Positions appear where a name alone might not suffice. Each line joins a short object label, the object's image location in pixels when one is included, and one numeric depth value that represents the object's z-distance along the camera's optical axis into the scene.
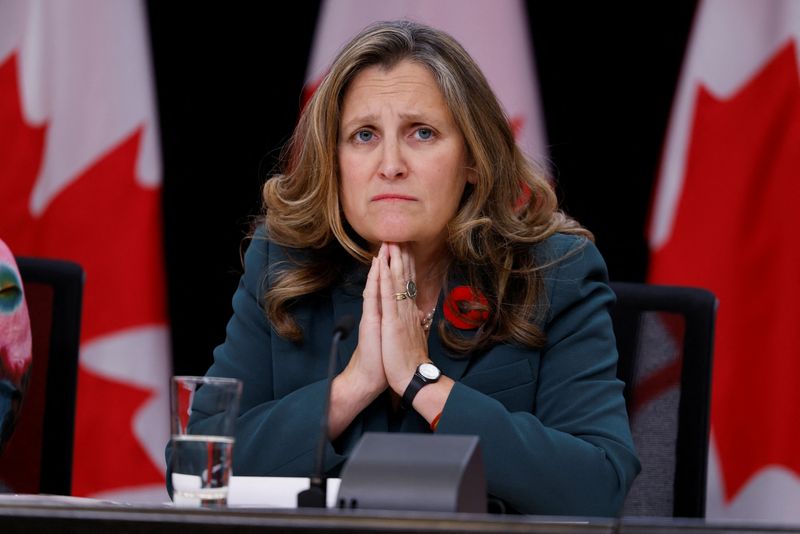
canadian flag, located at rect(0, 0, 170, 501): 6.57
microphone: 5.52
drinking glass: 5.49
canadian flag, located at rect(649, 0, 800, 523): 6.44
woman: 5.86
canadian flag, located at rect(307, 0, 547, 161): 6.53
